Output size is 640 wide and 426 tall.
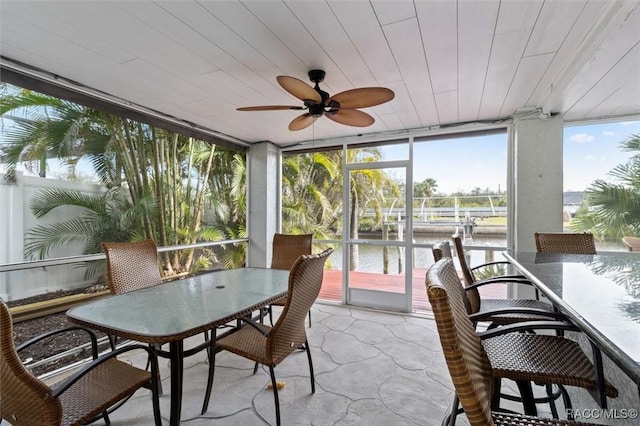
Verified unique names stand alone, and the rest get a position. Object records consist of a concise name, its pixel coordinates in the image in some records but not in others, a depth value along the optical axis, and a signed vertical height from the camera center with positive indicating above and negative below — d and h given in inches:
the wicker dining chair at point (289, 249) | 134.4 -16.8
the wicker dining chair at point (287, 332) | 65.8 -28.4
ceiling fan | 72.8 +30.7
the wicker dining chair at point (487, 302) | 51.4 -18.6
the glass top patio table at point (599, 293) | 26.2 -11.7
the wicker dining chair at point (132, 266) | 86.1 -16.6
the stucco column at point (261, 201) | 174.6 +7.7
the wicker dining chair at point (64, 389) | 40.6 -30.7
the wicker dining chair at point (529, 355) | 35.3 -21.7
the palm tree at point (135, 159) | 92.9 +22.0
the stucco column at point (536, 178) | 117.3 +14.0
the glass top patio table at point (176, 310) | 56.8 -22.3
